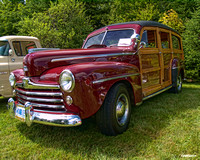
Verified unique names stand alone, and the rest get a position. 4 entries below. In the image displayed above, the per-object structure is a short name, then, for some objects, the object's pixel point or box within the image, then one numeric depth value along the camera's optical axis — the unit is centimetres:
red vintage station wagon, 221
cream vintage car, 465
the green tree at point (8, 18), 1584
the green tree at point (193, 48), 728
